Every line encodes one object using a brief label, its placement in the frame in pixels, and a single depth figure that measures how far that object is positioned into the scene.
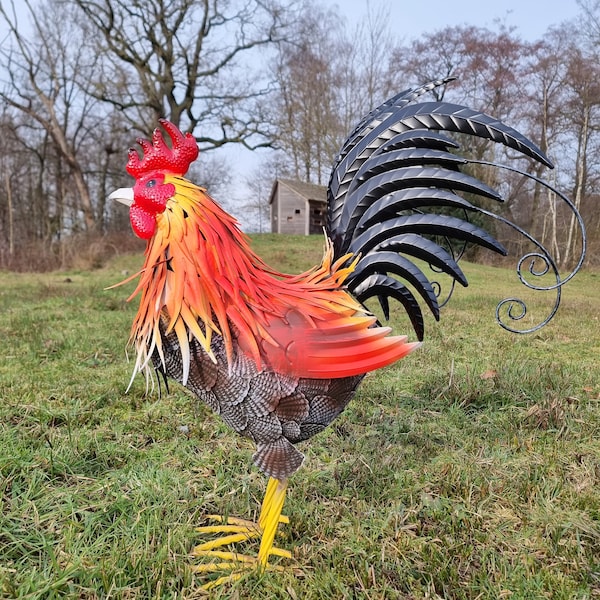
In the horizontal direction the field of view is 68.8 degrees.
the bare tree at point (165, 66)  16.17
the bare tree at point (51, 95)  17.56
